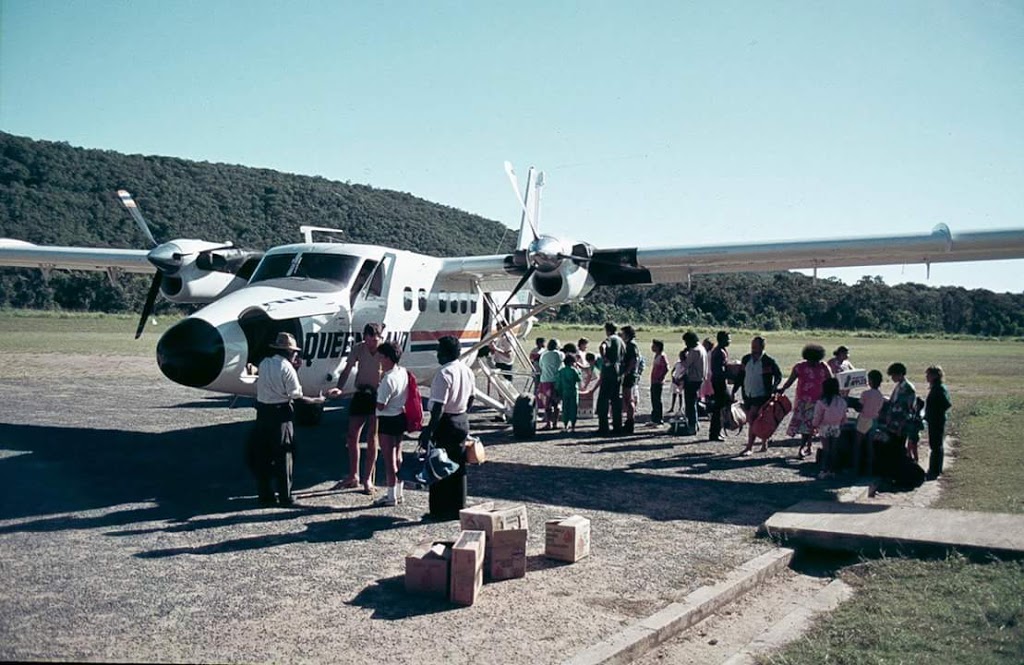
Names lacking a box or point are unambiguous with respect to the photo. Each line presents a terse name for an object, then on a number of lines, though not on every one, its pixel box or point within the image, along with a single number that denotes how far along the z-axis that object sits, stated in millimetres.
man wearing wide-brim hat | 8359
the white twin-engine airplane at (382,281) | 9812
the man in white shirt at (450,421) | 7950
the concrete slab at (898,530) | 7090
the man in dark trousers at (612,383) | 14078
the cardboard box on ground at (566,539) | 6891
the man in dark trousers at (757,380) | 12508
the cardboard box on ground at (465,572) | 5793
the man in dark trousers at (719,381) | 13750
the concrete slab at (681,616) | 4973
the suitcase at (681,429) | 14875
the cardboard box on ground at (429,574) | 5992
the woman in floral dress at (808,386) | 12164
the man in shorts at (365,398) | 9453
